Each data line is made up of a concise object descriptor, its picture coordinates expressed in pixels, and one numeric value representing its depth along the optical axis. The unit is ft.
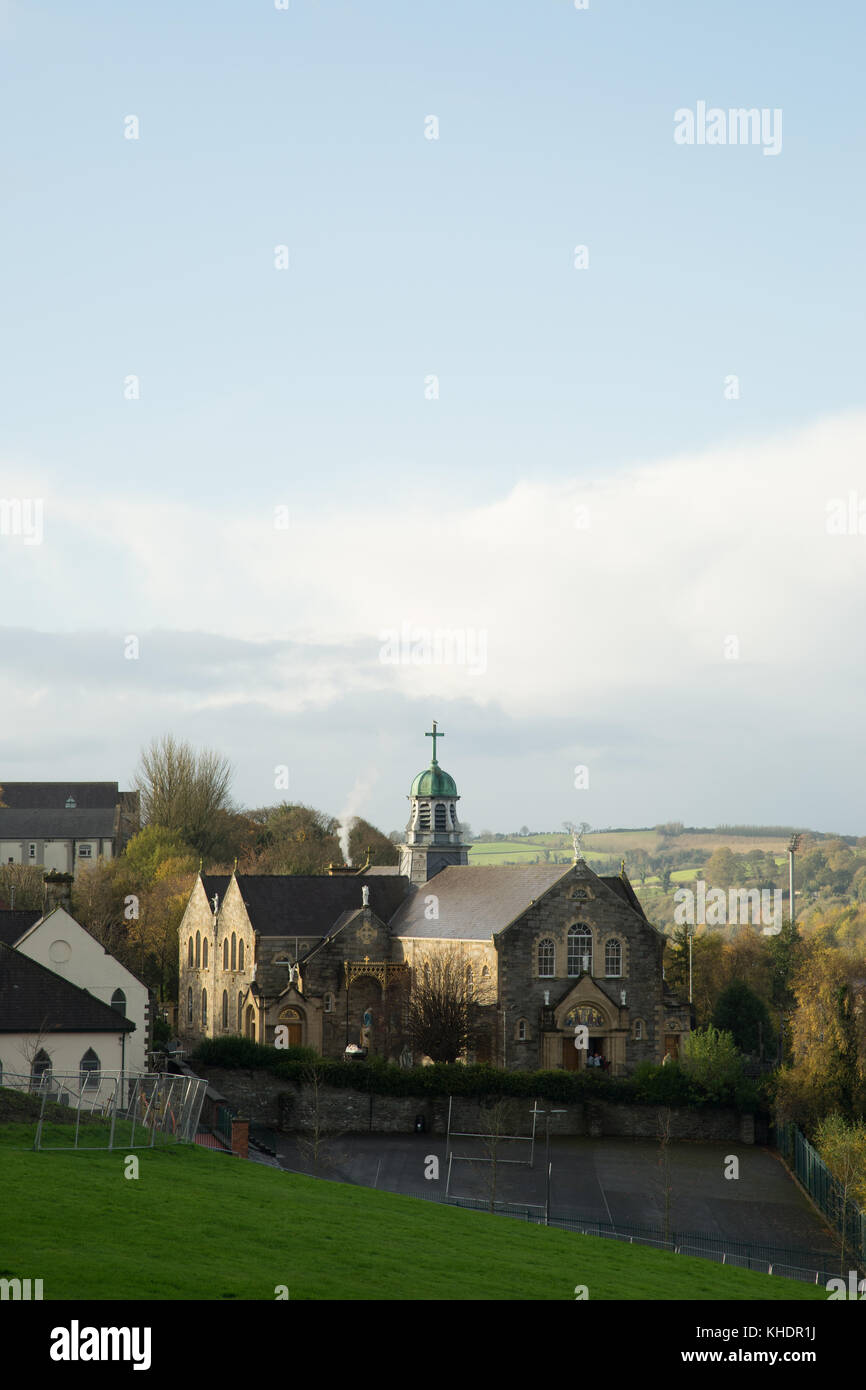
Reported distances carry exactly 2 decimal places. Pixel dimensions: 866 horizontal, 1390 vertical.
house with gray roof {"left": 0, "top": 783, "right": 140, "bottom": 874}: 512.63
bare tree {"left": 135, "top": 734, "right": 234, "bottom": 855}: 448.24
